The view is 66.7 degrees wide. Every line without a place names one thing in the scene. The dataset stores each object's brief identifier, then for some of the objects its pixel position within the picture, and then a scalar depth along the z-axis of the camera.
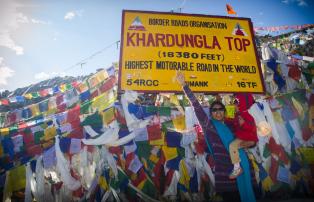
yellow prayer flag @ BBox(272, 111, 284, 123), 6.27
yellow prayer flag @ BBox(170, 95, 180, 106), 7.13
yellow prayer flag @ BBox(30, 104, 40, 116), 11.40
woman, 3.13
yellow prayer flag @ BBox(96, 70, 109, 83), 9.77
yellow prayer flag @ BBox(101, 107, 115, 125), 5.56
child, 3.12
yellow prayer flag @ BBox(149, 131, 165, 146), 5.61
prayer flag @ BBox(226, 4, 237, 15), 8.66
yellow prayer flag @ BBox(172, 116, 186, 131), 5.91
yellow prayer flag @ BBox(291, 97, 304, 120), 6.50
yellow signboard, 6.14
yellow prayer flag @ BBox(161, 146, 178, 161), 5.57
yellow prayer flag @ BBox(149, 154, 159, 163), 5.57
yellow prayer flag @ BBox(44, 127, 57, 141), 5.60
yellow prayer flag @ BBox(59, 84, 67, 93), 13.54
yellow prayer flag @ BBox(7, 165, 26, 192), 4.99
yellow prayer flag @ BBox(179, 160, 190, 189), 5.43
